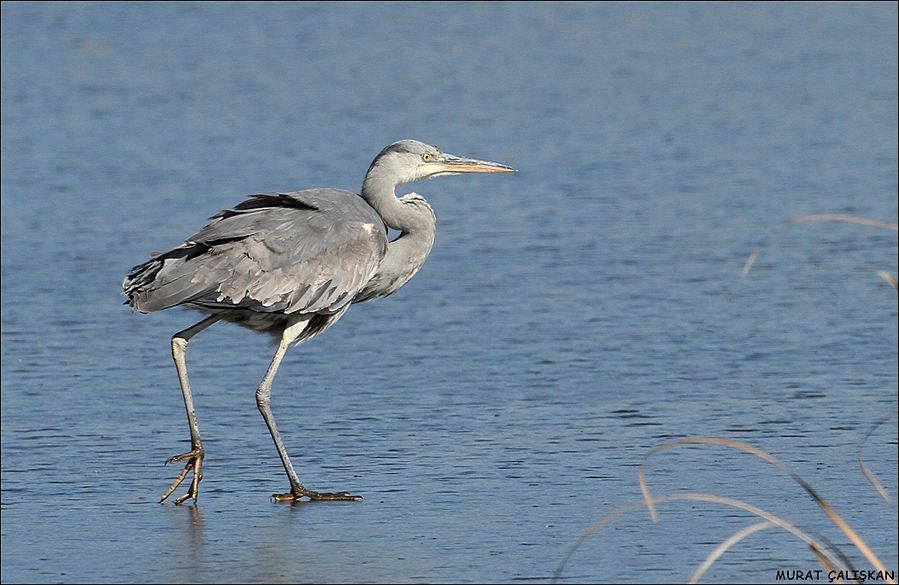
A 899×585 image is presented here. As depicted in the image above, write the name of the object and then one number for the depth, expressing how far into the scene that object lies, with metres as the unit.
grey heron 15.27
